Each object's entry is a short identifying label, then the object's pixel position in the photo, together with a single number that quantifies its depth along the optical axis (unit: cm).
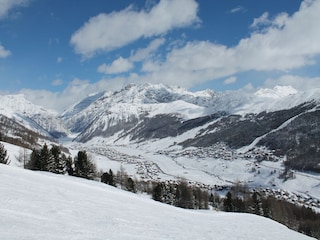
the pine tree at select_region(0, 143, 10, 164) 7073
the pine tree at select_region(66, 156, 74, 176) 8094
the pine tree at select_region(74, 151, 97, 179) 7931
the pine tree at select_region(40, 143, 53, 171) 7150
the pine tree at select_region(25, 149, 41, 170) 7225
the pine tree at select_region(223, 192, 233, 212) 8498
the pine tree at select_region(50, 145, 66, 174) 7452
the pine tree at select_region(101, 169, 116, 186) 8912
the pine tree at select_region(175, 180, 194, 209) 9269
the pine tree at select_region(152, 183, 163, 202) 8394
